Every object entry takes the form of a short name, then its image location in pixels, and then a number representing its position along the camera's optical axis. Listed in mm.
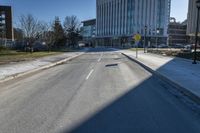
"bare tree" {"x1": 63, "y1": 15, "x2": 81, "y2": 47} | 48318
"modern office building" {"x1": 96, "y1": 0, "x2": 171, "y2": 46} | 65493
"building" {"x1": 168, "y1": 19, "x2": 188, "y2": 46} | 90756
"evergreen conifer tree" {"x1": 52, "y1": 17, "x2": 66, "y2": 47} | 36342
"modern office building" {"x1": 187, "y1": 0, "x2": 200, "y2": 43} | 30917
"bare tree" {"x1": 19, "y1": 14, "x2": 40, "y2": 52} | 28007
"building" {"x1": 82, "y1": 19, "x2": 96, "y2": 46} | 97705
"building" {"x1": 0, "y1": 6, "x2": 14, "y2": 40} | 59458
